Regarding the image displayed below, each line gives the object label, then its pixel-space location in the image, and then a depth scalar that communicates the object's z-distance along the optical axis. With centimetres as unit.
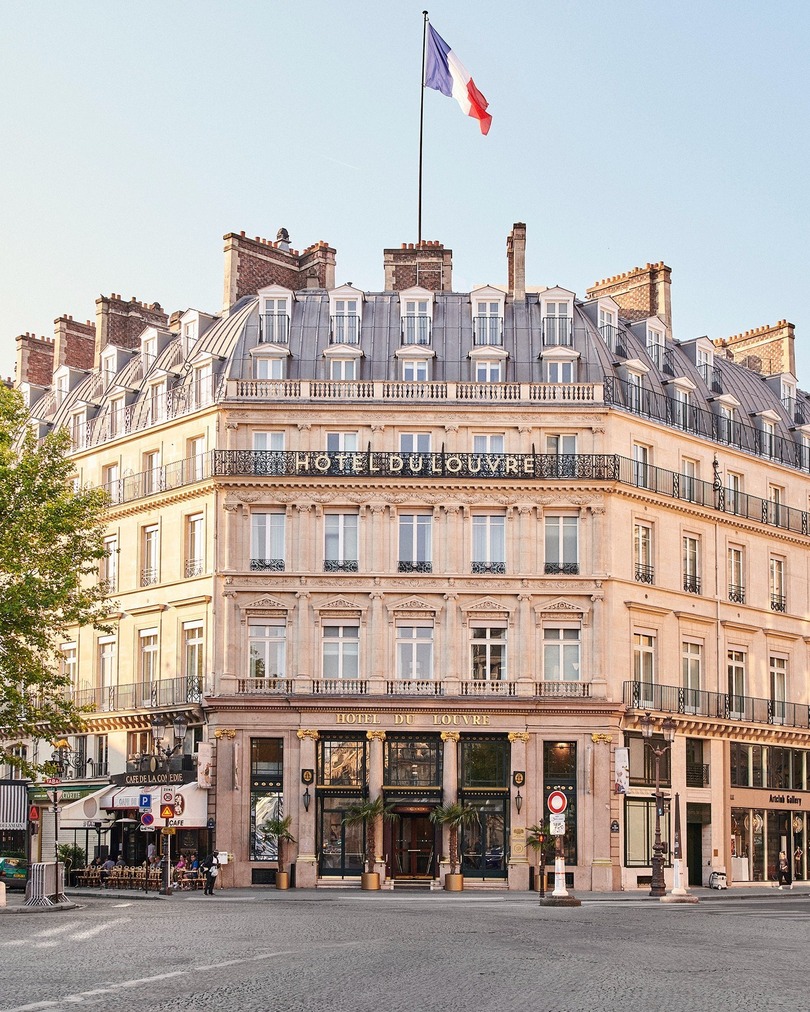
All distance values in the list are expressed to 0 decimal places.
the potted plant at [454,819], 4619
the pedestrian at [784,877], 5181
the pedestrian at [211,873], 4159
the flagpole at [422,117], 5291
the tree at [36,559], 3991
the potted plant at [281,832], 4609
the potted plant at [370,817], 4644
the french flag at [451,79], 5081
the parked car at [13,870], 4128
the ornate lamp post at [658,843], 4291
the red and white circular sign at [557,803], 3394
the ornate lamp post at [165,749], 4150
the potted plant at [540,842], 4571
